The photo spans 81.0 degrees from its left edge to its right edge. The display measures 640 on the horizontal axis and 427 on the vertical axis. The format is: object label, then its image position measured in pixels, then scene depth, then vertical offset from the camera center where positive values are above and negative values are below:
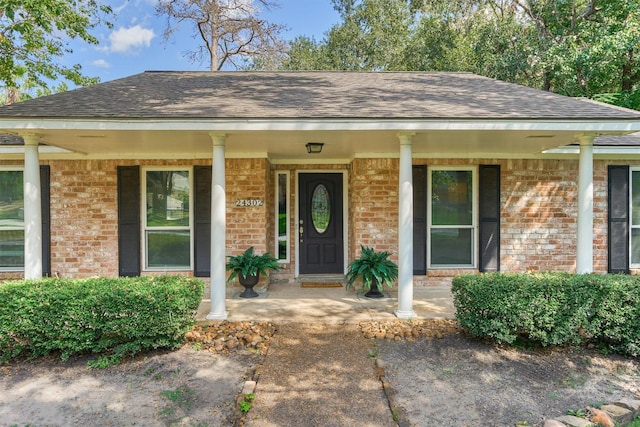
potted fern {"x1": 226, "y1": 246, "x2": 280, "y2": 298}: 6.14 -0.97
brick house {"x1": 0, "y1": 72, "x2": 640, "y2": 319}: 6.43 +0.21
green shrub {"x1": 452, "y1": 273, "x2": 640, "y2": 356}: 3.97 -1.08
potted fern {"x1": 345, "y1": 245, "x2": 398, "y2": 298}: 5.91 -0.97
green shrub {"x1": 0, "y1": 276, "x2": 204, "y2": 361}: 3.80 -1.12
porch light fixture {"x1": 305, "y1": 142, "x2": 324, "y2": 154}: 5.79 +0.98
